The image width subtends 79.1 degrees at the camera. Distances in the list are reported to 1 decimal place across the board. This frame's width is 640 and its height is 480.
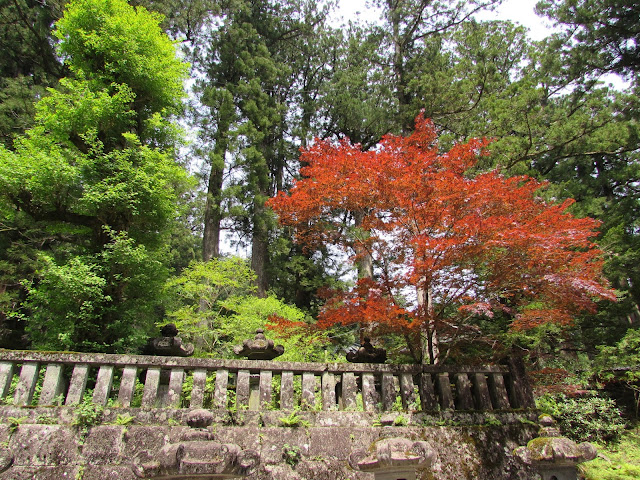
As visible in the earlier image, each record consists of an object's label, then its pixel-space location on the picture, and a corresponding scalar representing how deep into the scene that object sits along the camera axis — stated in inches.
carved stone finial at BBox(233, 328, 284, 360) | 210.4
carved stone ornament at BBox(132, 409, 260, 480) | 111.3
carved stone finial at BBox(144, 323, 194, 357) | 204.2
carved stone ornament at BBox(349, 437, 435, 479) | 126.3
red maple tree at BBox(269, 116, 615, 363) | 209.2
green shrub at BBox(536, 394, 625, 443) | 264.7
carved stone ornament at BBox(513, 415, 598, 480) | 147.1
